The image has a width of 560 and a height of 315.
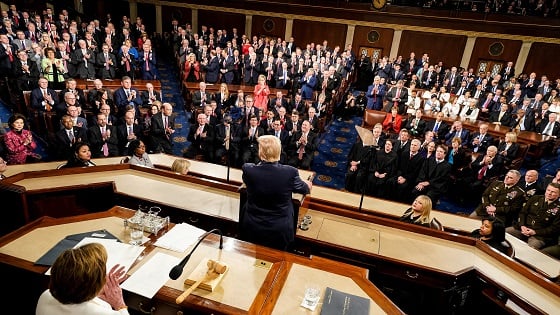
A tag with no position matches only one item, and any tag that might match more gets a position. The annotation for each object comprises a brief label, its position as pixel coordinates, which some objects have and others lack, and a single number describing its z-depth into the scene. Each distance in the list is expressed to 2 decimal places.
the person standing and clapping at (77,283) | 1.56
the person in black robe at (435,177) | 5.91
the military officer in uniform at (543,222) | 4.62
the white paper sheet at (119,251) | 2.23
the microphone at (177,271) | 1.89
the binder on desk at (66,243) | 2.20
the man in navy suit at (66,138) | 5.66
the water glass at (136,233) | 2.45
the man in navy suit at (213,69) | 10.59
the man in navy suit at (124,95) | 7.41
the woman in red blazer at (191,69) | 9.81
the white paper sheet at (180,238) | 2.45
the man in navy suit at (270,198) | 2.55
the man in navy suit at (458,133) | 7.52
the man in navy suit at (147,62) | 9.73
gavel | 2.10
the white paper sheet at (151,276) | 2.03
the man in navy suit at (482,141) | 7.32
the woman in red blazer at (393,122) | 8.23
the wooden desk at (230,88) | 9.05
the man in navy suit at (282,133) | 6.76
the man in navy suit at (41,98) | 6.65
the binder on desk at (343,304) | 2.00
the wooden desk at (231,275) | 2.02
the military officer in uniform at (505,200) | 5.14
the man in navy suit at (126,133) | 6.32
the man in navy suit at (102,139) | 5.98
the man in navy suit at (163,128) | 6.64
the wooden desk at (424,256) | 2.58
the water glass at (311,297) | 2.04
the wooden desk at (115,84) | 7.78
